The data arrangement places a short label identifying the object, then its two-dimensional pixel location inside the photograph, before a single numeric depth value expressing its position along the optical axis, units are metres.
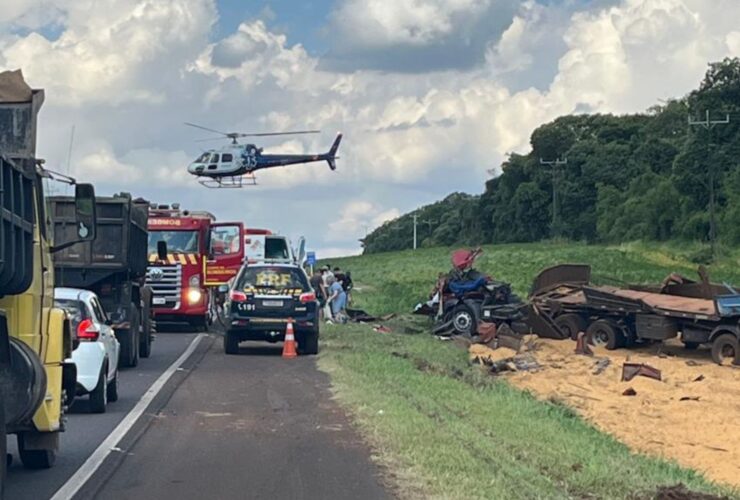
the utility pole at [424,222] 159.54
